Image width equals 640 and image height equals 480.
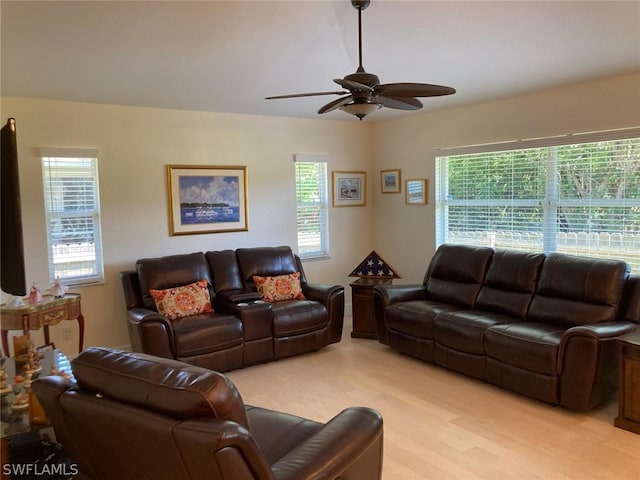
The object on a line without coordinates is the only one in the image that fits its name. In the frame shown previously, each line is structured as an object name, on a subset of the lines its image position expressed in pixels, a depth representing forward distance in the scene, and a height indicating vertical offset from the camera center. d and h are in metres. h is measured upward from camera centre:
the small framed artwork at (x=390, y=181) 5.89 +0.36
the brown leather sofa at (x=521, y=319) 3.20 -0.88
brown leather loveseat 3.90 -0.88
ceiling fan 2.49 +0.63
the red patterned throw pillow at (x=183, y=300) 4.18 -0.75
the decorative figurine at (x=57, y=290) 3.95 -0.58
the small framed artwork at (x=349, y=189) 5.98 +0.28
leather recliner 1.40 -0.68
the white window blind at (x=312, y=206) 5.73 +0.08
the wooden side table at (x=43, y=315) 3.54 -0.72
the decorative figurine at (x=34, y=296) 3.71 -0.59
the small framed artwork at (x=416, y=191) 5.55 +0.21
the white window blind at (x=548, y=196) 3.93 +0.10
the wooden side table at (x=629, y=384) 2.96 -1.11
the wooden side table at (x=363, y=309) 4.98 -1.02
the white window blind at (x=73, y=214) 4.27 +0.04
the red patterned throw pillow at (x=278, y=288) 4.73 -0.74
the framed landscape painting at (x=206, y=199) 4.88 +0.17
